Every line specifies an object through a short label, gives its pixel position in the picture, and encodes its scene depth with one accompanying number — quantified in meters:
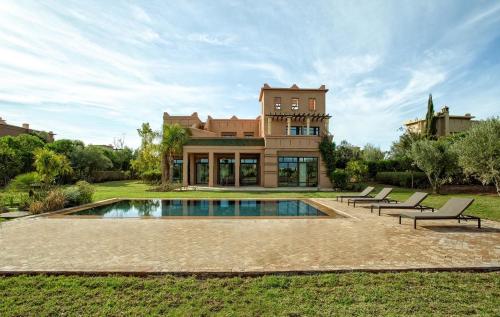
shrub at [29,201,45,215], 11.34
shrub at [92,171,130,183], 35.70
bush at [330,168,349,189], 24.22
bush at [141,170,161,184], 32.06
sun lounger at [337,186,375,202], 15.68
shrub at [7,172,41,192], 13.92
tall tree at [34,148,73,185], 13.95
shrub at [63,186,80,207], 13.38
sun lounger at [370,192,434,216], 10.96
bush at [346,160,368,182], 25.23
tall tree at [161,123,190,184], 27.09
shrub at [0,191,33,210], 12.16
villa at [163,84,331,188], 27.03
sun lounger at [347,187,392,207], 14.17
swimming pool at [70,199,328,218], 11.82
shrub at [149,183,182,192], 23.67
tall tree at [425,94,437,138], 42.06
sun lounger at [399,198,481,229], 8.48
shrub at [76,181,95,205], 14.22
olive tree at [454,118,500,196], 17.97
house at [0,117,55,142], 42.03
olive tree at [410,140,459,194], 21.64
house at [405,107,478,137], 49.00
